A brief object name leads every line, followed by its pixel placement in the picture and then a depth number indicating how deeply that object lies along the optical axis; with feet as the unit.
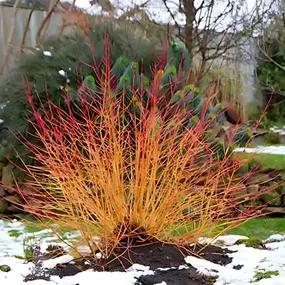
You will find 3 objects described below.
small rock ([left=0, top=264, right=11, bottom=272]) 12.32
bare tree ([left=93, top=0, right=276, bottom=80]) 32.04
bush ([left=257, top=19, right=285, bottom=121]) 43.41
